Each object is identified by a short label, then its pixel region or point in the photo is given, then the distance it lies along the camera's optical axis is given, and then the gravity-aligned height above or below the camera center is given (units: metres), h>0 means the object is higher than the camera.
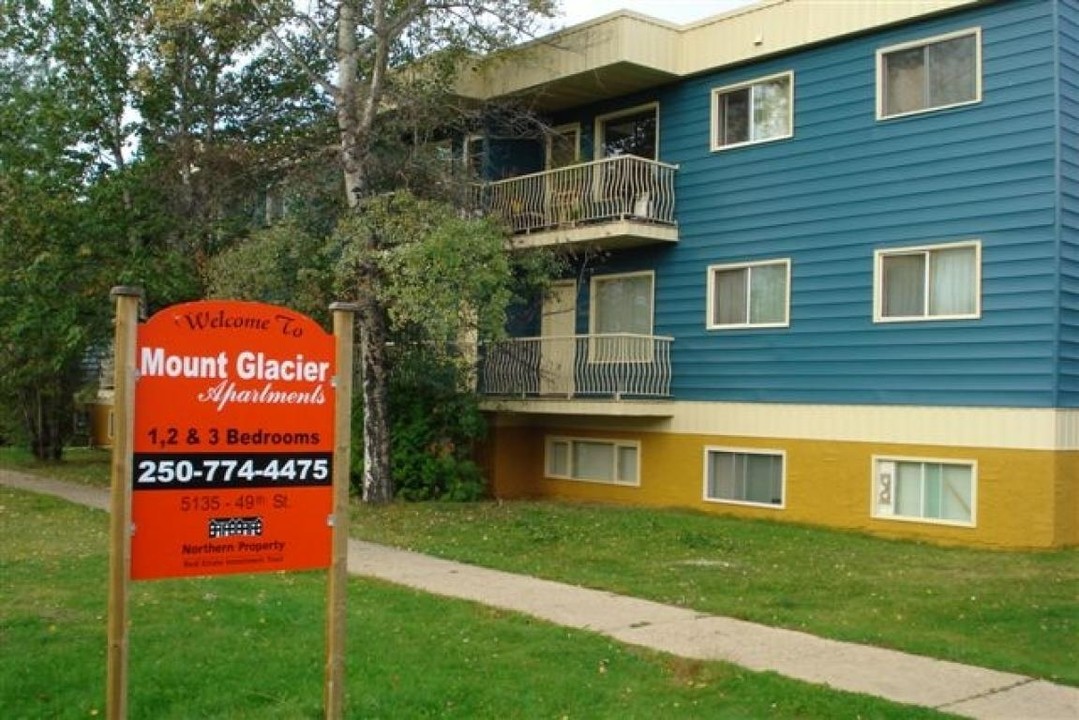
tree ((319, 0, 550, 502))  16.88 +4.36
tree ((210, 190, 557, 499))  15.21 +1.21
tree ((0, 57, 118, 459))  21.73 +2.48
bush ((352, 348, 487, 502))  18.64 -0.98
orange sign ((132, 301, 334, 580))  5.73 -0.39
